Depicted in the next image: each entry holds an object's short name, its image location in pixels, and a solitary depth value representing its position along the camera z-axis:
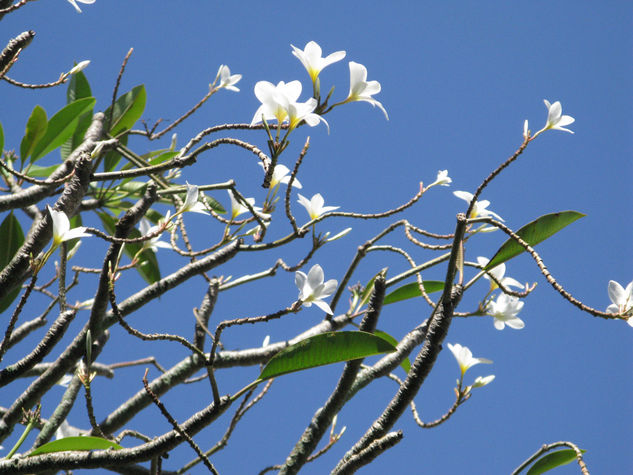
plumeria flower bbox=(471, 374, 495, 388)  5.23
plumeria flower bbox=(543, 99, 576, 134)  5.07
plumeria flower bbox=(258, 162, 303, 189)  5.10
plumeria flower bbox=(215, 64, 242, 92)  5.47
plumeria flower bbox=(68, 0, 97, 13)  5.06
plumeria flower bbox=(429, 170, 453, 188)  5.24
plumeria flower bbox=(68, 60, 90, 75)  5.10
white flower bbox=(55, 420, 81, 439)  5.29
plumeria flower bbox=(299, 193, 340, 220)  5.19
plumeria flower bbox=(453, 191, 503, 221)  5.13
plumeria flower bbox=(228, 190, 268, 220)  5.23
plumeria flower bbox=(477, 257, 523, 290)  5.11
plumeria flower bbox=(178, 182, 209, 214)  4.95
